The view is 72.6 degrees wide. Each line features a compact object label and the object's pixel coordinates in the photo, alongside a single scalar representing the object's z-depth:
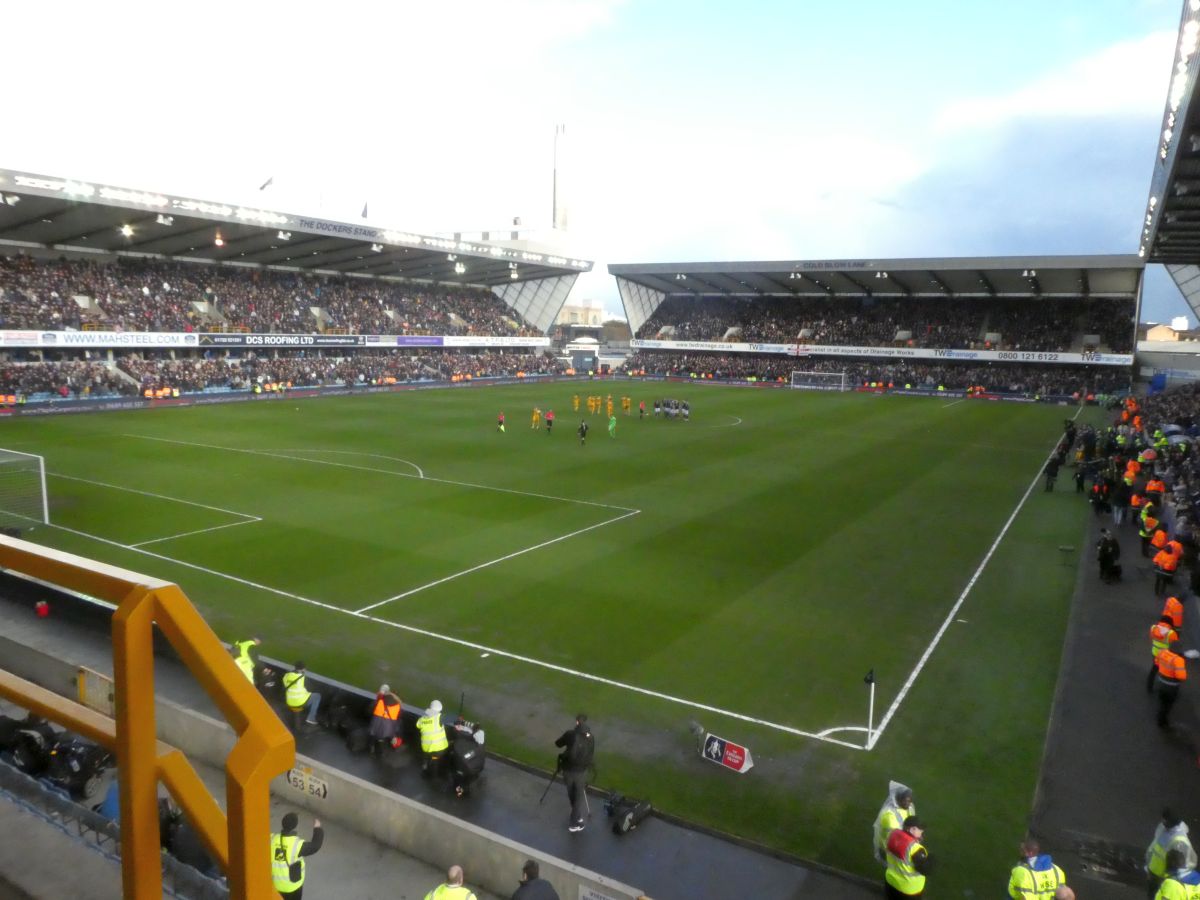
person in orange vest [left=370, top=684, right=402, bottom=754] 10.14
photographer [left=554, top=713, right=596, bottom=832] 8.98
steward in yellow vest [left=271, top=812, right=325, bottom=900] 6.39
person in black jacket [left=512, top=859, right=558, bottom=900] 6.02
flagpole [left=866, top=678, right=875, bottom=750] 11.61
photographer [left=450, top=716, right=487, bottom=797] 9.57
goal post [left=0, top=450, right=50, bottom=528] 19.86
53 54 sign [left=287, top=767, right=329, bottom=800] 8.45
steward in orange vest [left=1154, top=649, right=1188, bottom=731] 11.73
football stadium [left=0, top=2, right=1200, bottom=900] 7.01
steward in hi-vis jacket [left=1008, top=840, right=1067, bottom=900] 7.07
